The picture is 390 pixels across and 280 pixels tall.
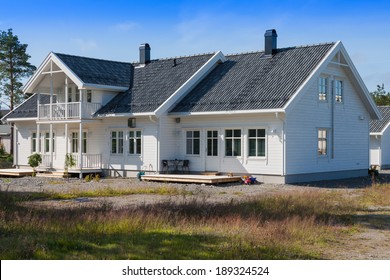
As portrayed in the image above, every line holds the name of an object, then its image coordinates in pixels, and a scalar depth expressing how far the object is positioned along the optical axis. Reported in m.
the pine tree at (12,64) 58.69
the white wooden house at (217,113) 25.80
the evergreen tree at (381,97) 76.94
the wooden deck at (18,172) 31.03
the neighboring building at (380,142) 40.09
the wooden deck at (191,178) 24.53
